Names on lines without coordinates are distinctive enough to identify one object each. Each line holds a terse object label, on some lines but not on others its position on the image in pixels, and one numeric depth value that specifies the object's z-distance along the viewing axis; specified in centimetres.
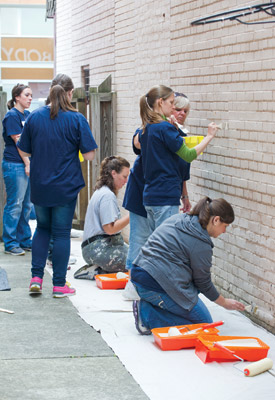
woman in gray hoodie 509
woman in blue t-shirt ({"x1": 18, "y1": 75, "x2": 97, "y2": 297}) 639
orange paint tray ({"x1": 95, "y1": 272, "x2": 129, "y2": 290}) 691
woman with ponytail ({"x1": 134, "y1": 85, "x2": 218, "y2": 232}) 587
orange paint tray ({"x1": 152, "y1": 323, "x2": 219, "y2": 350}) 500
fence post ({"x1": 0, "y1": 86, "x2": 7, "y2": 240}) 930
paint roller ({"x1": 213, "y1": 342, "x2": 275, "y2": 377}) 451
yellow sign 3516
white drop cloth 429
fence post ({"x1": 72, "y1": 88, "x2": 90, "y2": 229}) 1022
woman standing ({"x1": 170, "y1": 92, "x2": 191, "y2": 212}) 612
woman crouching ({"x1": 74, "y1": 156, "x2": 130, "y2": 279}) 709
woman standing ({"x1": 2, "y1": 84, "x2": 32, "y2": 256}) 850
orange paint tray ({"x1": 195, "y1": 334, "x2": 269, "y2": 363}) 475
